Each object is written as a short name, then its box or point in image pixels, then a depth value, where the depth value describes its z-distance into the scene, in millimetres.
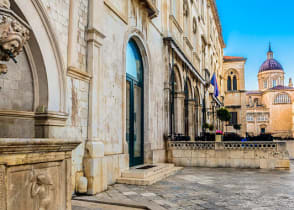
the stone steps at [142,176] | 7429
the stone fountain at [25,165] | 2330
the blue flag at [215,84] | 23828
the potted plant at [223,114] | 20953
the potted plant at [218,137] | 12414
